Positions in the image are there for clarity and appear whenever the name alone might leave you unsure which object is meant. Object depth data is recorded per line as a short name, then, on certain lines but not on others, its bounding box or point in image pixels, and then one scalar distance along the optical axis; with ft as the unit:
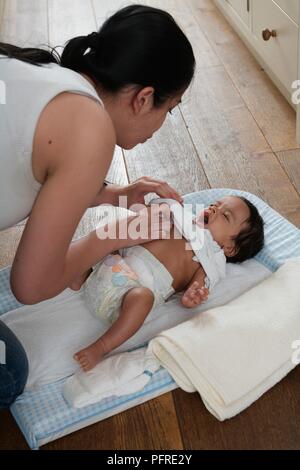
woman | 3.30
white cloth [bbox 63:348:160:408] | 4.23
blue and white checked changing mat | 4.09
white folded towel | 4.17
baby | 4.58
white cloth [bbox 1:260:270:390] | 4.60
